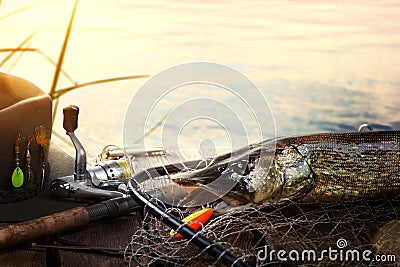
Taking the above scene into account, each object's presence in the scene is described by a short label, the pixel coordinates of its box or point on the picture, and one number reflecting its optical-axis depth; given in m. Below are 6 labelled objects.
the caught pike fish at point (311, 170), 0.99
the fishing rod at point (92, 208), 0.88
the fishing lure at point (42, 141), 1.14
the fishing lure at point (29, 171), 1.13
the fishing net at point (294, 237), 0.89
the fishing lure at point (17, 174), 1.12
